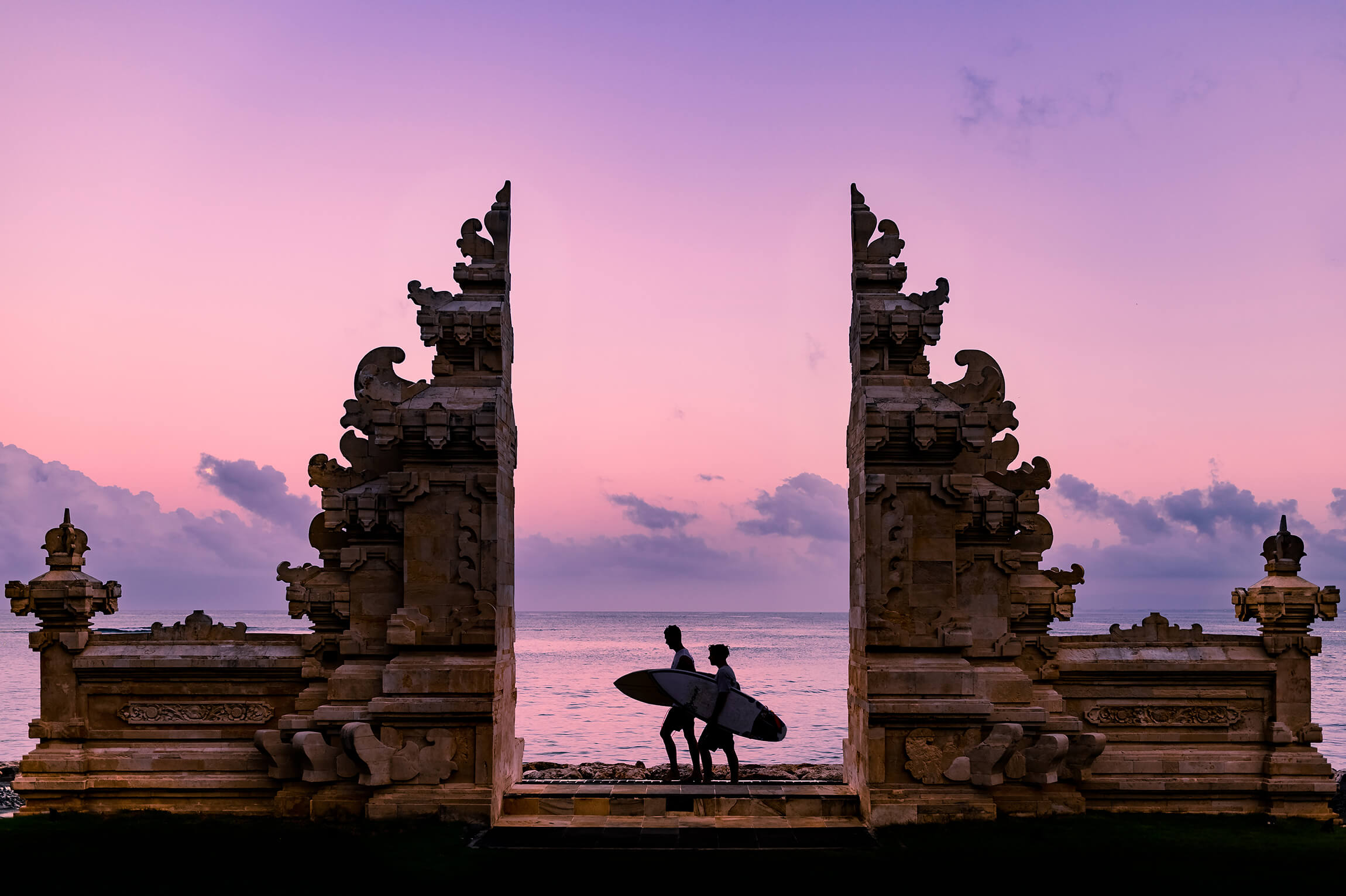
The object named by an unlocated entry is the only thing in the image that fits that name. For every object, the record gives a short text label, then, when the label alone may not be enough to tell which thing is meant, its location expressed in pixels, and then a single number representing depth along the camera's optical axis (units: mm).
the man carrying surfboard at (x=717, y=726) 11992
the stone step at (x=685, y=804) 11406
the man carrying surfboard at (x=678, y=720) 12289
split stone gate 11109
